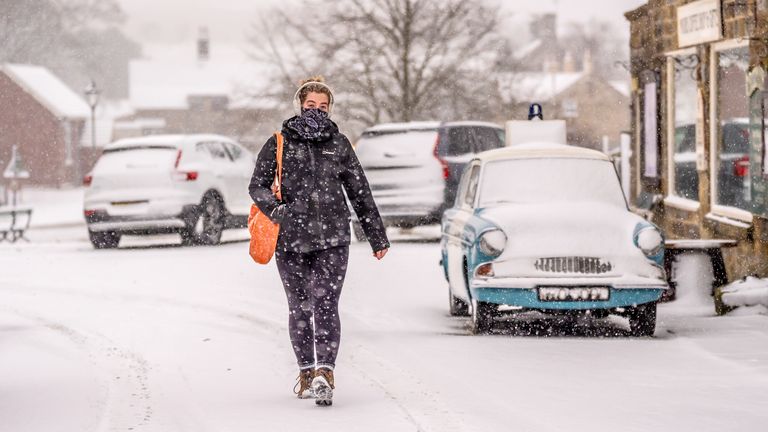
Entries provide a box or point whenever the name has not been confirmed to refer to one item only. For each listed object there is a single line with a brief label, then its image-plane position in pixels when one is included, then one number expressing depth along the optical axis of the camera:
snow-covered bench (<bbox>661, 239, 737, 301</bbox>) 13.72
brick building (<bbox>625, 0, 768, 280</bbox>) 14.74
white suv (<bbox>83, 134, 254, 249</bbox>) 21.45
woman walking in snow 8.12
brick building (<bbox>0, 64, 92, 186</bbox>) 71.75
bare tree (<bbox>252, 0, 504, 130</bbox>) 43.81
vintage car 11.13
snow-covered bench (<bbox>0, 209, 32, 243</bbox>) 27.08
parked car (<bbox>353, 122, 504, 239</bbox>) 21.36
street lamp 49.37
